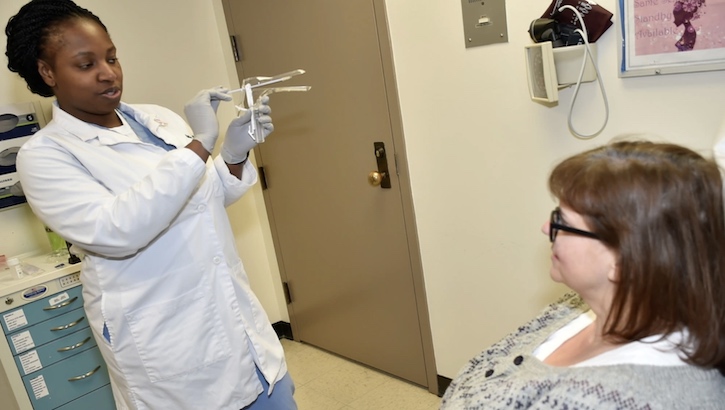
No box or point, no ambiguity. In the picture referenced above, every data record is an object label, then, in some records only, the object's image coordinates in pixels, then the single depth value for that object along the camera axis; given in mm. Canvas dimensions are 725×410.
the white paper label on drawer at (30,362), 1825
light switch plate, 1626
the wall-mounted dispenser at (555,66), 1437
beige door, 2033
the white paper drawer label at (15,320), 1787
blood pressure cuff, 1397
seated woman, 877
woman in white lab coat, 1252
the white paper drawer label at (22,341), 1806
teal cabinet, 1806
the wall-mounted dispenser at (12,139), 2043
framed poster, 1257
